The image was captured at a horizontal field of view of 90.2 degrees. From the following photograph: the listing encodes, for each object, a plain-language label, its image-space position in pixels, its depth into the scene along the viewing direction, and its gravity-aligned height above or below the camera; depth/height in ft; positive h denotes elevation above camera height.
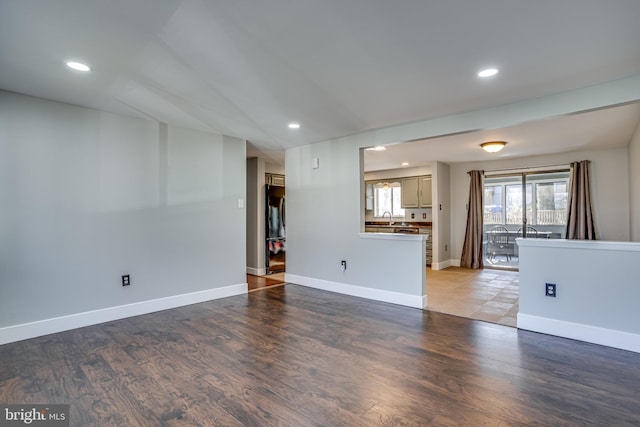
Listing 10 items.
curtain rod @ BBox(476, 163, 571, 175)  19.47 +2.96
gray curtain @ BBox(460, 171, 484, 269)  22.17 -0.73
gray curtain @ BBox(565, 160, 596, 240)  18.21 +0.47
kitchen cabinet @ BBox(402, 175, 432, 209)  23.56 +1.75
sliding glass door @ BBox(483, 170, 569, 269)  20.58 +0.28
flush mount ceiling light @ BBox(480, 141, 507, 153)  16.08 +3.51
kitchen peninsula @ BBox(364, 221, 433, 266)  21.65 -0.98
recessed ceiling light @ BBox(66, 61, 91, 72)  7.96 +3.85
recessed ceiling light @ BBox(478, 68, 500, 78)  8.21 +3.74
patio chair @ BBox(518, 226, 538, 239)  21.49 -1.21
